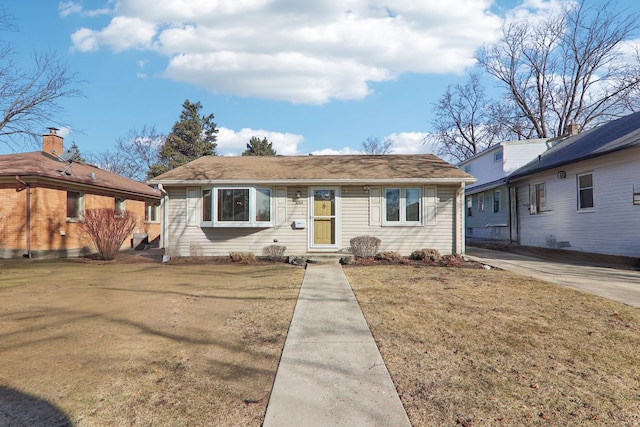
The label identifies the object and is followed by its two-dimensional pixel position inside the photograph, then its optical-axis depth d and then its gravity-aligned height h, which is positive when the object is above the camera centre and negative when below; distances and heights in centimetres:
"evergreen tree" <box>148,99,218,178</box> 3638 +891
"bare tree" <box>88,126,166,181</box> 3975 +710
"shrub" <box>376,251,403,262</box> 1092 -106
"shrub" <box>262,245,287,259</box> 1141 -96
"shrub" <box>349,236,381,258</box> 1122 -75
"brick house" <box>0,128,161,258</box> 1229 +83
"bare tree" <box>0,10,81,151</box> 1406 +484
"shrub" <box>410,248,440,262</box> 1091 -102
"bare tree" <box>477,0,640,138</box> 2519 +1055
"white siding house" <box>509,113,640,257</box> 1077 +106
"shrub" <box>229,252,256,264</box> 1098 -109
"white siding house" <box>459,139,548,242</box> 1798 +197
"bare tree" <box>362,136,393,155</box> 5272 +1140
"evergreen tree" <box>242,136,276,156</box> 4494 +989
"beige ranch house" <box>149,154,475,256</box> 1162 +38
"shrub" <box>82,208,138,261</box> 1149 -21
